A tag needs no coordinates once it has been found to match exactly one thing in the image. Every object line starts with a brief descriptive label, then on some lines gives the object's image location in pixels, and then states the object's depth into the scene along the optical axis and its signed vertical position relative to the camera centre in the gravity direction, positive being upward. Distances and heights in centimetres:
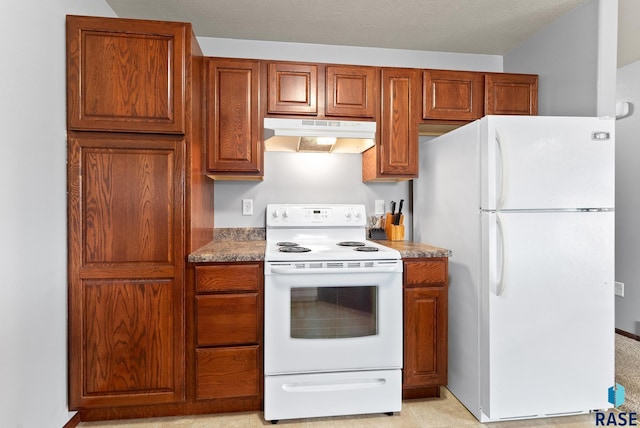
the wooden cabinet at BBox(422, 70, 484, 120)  242 +85
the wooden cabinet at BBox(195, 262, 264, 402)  188 -67
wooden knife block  264 -15
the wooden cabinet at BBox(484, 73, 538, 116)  248 +88
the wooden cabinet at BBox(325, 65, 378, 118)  232 +84
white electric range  188 -70
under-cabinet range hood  212 +52
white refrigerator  182 -29
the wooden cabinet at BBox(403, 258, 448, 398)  202 -67
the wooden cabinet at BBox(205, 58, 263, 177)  221 +64
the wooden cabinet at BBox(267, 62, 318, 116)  228 +84
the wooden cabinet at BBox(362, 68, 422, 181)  237 +62
